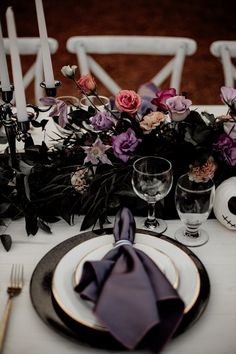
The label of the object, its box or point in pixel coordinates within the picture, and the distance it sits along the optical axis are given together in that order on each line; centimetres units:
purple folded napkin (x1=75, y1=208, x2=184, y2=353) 81
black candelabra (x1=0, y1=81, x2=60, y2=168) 116
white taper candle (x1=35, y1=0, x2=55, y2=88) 117
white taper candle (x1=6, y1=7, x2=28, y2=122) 102
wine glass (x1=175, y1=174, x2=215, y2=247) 106
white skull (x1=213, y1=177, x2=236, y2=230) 113
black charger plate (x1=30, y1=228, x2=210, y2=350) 85
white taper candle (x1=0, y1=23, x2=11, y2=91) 114
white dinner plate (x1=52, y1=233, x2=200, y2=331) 89
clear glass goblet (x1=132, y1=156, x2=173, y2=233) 108
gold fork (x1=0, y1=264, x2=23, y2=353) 90
